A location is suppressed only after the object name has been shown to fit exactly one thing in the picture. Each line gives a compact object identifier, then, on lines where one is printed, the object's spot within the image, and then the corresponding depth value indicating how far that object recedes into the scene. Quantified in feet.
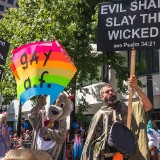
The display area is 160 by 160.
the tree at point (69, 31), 51.01
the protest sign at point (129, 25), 14.55
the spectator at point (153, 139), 32.42
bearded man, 13.03
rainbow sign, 18.19
